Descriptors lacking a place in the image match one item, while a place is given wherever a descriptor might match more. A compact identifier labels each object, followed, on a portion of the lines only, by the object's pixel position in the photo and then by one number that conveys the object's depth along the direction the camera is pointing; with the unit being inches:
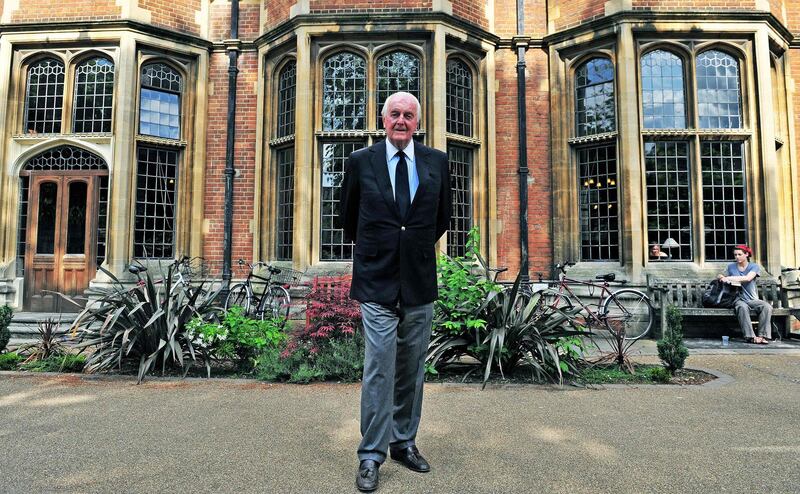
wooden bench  292.4
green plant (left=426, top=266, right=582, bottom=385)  177.2
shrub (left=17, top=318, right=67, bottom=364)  206.5
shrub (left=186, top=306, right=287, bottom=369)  185.2
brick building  330.6
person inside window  328.2
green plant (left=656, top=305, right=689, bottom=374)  181.6
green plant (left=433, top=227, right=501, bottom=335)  181.2
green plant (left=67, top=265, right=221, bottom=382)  184.1
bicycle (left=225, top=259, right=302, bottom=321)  303.6
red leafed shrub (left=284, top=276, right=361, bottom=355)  184.2
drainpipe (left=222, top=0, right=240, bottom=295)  365.4
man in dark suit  98.3
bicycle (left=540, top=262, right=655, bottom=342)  301.9
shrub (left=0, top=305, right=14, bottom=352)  210.1
